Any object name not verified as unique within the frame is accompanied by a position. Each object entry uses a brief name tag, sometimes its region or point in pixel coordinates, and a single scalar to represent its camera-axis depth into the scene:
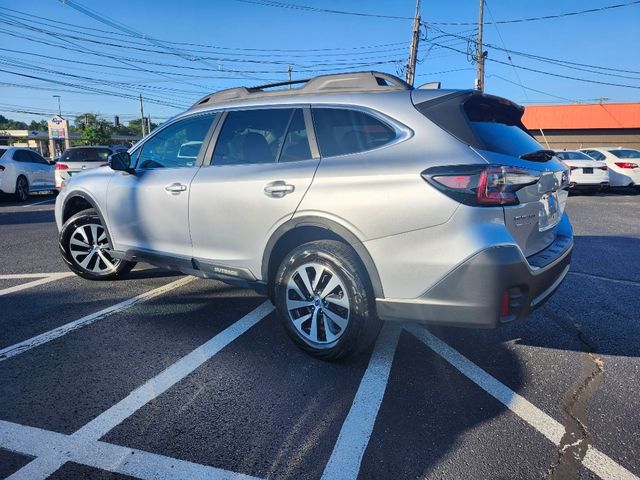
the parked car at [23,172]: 13.08
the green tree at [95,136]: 62.78
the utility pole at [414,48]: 22.11
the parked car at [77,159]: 13.26
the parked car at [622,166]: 15.90
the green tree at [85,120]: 73.75
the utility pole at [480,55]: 24.08
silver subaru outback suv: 2.54
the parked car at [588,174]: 15.21
